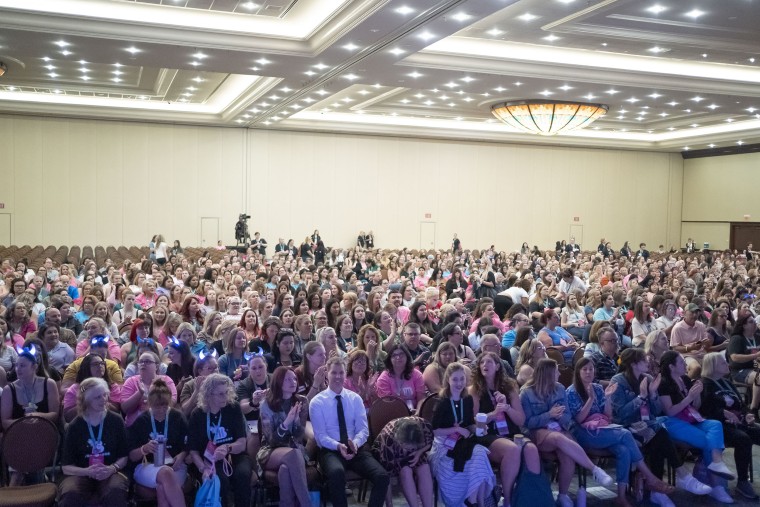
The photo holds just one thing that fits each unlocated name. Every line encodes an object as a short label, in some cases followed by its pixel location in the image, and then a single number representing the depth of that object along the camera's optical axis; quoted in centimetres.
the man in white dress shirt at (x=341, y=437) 490
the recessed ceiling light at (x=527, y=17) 1159
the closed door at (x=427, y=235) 2811
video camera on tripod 2412
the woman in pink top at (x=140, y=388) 529
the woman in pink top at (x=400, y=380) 603
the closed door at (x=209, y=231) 2528
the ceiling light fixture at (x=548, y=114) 1872
